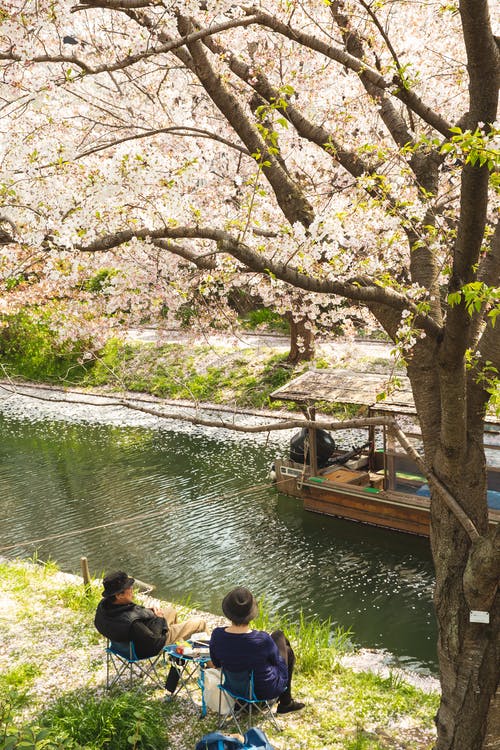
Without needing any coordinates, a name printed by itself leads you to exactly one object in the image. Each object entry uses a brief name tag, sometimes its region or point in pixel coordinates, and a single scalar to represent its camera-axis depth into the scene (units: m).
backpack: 4.21
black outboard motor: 12.58
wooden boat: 10.52
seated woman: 4.62
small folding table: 5.30
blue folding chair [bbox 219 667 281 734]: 4.71
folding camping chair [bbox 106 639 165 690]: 5.37
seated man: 5.28
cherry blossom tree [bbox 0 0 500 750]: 3.87
